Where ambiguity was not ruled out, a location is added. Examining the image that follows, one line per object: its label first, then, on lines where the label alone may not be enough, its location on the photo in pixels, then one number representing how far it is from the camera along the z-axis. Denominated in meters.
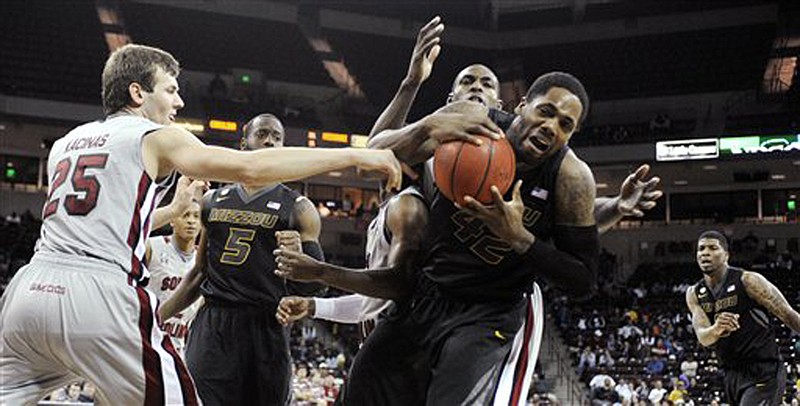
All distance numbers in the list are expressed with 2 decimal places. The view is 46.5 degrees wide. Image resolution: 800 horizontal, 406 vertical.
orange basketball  3.80
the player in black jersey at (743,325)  7.94
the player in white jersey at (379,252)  4.51
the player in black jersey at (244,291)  5.56
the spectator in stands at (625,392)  17.52
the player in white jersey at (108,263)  3.52
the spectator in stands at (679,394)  17.06
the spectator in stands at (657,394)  17.51
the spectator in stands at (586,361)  20.92
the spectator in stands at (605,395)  17.87
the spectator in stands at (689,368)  19.17
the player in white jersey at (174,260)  7.16
